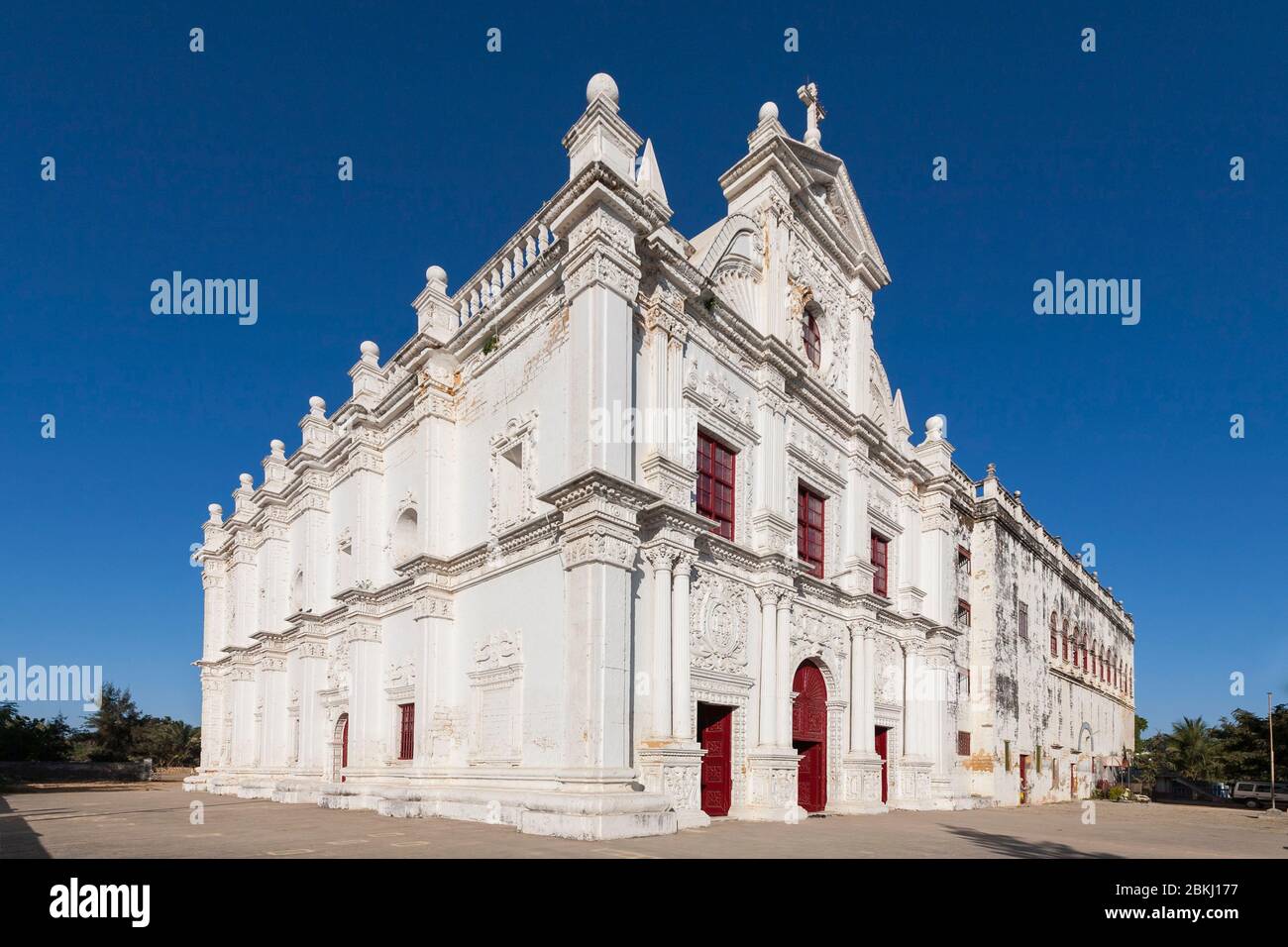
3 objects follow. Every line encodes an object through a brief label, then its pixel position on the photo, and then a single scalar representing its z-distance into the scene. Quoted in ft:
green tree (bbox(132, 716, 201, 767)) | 155.12
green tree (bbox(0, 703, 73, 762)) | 122.42
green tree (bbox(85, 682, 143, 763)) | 154.20
